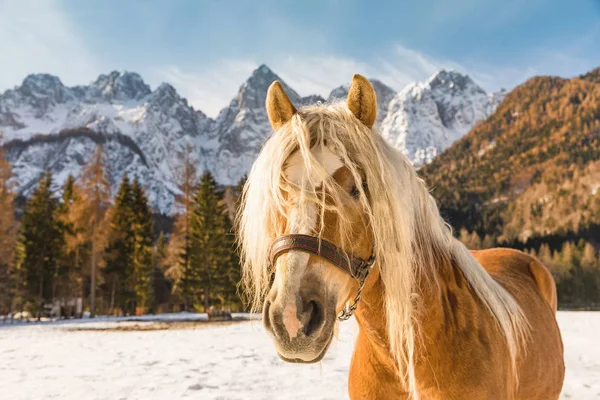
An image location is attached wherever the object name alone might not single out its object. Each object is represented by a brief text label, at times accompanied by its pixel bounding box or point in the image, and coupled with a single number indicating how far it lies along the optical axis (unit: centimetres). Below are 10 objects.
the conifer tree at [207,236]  2547
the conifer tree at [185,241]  2622
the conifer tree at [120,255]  2839
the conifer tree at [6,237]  2277
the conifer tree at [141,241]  2939
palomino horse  140
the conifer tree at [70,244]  2577
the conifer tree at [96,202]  2452
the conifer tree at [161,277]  4281
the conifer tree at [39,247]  2597
